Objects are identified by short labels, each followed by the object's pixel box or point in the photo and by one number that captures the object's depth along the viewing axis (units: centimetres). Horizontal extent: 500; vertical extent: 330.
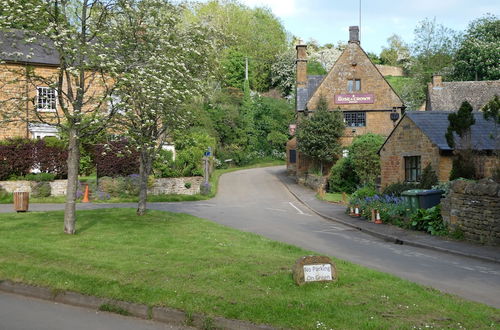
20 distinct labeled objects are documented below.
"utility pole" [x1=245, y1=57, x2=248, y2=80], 6421
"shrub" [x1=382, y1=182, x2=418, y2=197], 2317
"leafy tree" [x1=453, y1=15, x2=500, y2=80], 5147
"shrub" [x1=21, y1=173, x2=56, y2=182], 2984
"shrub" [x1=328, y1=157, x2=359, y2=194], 3456
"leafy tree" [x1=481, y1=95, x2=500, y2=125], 1712
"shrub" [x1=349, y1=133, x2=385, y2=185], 3250
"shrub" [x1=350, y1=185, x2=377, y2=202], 2491
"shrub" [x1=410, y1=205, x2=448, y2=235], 1691
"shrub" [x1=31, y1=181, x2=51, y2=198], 2940
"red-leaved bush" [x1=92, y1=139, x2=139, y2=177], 3172
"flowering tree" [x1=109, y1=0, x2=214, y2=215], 1288
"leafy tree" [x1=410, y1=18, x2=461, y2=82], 6456
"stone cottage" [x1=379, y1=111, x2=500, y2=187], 2122
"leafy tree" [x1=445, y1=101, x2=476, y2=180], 1928
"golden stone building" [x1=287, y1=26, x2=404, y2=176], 4131
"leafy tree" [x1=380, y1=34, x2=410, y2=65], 9456
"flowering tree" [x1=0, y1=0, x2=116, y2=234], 1241
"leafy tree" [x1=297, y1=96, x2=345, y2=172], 3856
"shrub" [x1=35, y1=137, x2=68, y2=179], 3120
